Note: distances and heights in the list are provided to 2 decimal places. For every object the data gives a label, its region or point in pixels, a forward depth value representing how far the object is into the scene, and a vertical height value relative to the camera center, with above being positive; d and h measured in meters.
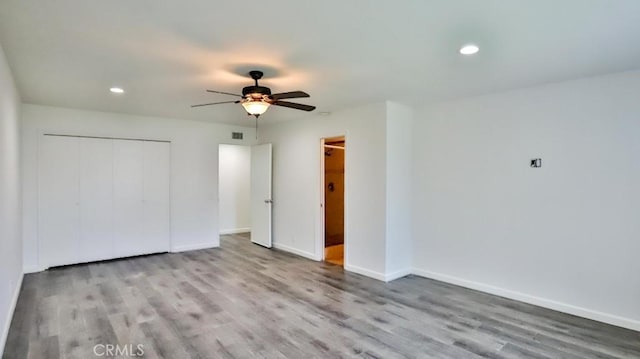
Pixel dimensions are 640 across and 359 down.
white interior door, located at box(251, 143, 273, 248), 6.80 -0.34
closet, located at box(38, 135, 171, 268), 5.26 -0.32
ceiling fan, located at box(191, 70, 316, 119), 3.38 +0.78
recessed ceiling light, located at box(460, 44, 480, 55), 2.73 +1.02
